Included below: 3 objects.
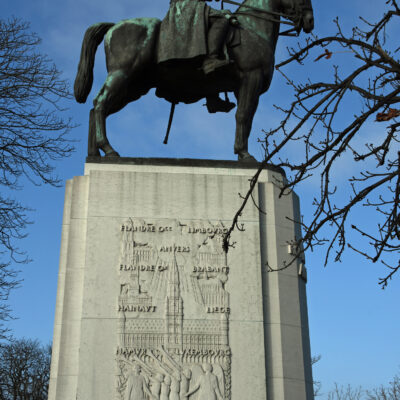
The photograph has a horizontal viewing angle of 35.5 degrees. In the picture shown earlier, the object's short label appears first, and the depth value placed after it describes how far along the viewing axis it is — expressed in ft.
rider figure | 33.30
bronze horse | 33.68
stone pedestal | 27.71
